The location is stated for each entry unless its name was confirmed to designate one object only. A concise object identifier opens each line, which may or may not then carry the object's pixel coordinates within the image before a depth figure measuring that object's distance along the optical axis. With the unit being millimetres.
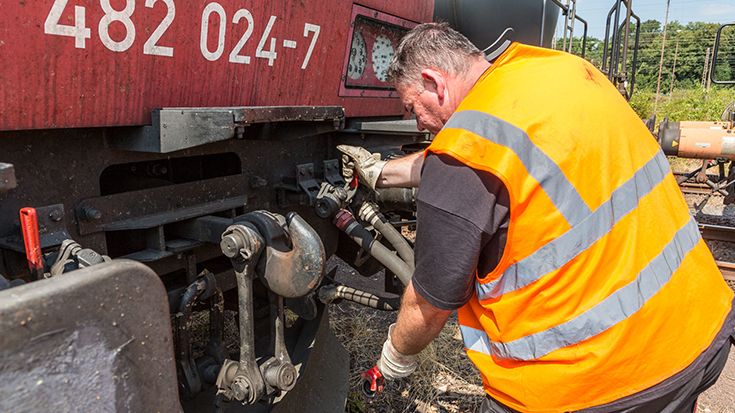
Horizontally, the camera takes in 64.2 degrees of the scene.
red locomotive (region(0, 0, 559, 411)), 937
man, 1444
